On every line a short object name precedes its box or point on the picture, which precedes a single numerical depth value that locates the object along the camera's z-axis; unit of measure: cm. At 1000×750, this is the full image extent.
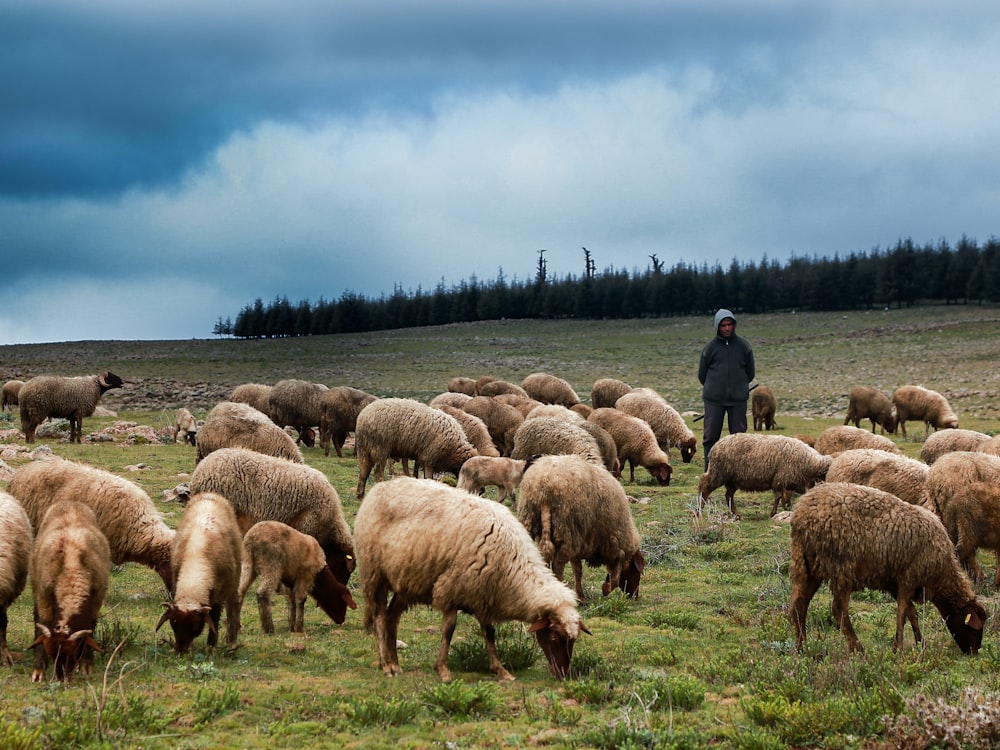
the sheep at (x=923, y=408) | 2842
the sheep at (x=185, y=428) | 2455
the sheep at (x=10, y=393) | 3166
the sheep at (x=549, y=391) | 2856
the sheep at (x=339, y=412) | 2297
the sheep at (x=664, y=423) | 2228
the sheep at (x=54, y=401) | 2316
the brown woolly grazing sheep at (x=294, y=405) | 2389
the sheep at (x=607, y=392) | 2675
